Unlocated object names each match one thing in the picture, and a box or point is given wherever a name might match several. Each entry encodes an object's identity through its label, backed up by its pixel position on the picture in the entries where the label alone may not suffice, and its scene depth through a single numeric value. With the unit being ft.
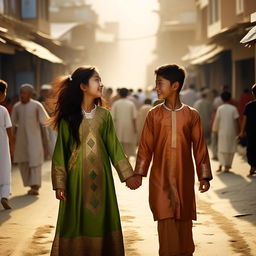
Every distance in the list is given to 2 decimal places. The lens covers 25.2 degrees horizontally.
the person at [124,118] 42.65
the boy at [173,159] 15.93
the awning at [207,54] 62.34
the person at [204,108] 54.09
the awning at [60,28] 85.71
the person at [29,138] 29.82
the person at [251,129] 31.97
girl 15.41
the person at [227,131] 37.04
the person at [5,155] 24.97
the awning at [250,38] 23.40
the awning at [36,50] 45.58
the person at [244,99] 47.79
